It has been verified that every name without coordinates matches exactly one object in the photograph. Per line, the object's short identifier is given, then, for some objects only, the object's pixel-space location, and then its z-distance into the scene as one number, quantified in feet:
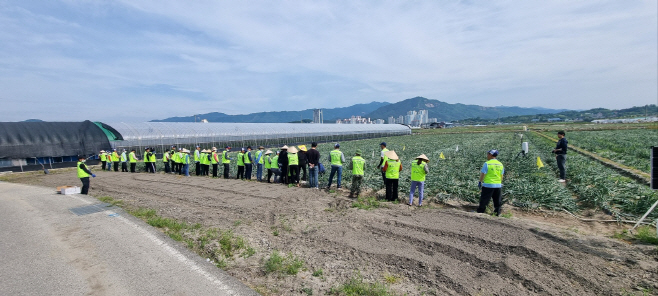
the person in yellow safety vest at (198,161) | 62.90
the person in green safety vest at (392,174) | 34.19
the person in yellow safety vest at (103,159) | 83.66
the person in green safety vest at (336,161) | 40.83
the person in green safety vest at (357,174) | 36.63
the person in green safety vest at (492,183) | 27.53
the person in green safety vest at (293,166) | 46.14
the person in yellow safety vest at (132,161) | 74.84
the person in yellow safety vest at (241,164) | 54.65
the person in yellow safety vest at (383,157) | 34.85
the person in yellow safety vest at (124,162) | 76.64
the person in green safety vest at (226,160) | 56.70
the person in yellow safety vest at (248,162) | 53.42
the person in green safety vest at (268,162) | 49.88
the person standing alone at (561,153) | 40.67
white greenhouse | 105.09
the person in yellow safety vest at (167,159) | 70.13
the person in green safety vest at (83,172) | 42.71
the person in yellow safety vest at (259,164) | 53.82
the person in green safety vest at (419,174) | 32.22
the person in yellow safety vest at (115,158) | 79.28
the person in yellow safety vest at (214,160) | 58.23
